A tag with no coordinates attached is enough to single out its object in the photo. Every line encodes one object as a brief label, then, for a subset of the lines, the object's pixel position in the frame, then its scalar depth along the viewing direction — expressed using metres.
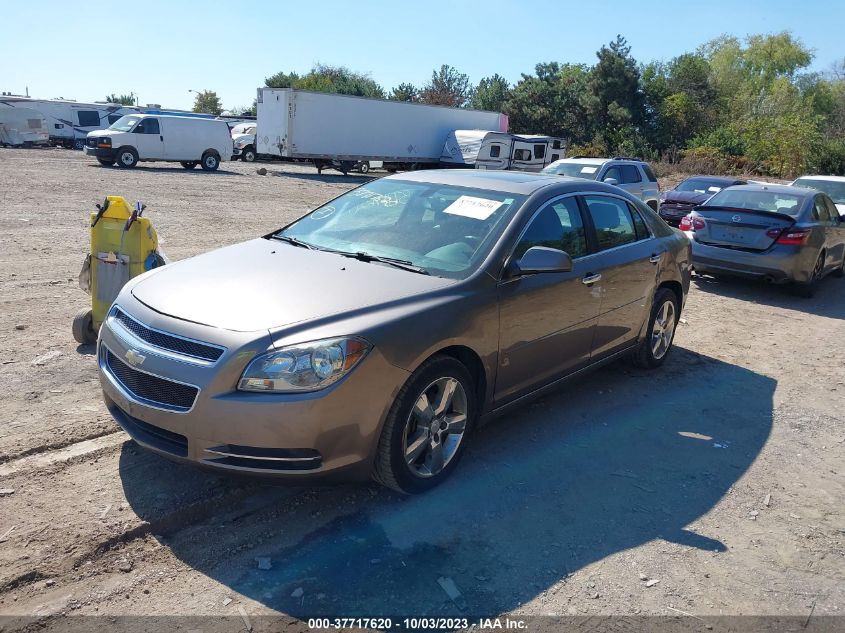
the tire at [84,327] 5.84
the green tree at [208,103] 92.94
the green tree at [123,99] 96.59
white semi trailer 28.94
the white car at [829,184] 13.88
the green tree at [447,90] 73.24
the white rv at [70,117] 38.91
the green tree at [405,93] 72.38
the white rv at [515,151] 29.03
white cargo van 26.47
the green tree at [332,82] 67.75
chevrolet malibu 3.28
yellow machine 5.83
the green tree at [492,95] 55.31
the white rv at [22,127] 36.75
